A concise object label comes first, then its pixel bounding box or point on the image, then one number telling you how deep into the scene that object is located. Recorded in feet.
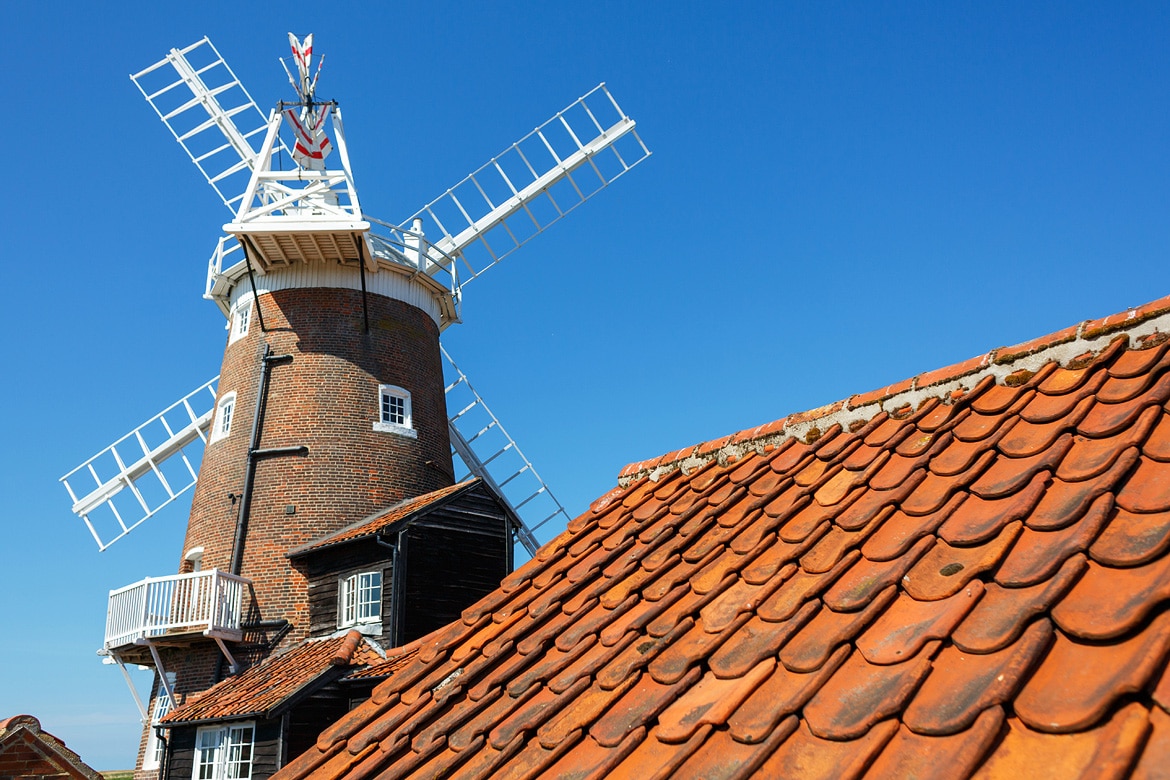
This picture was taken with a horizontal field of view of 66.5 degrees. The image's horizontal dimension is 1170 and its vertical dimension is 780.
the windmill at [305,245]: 65.67
